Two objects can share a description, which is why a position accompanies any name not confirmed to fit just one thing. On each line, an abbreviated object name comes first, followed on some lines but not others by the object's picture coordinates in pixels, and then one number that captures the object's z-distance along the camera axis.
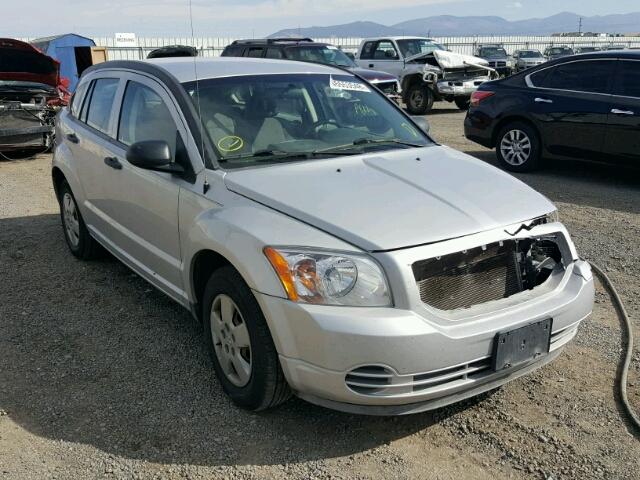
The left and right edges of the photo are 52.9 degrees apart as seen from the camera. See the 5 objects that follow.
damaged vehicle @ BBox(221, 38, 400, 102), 14.31
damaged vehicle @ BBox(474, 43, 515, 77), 24.55
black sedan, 7.84
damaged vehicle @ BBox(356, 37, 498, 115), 16.48
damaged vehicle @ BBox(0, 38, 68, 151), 10.46
